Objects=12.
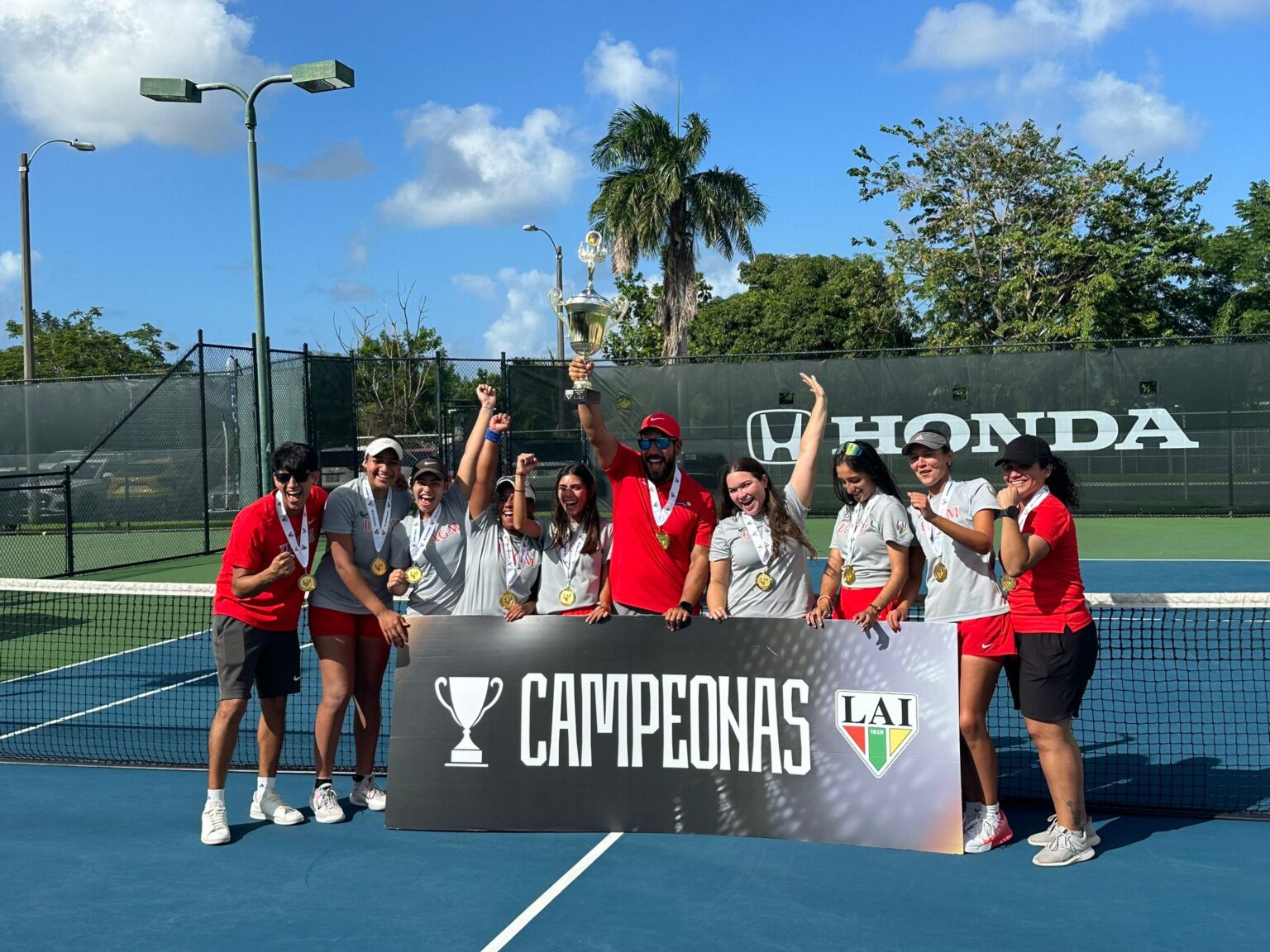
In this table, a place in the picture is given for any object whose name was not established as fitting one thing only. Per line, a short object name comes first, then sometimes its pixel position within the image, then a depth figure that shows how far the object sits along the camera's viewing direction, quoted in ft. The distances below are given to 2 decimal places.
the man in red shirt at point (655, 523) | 18.35
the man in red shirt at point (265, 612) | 18.07
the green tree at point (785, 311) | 156.97
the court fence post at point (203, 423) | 55.36
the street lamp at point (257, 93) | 43.68
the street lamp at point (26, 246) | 80.38
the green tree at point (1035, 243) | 100.68
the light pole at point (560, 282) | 110.32
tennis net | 20.07
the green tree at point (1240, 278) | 114.01
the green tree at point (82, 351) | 164.35
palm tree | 108.47
